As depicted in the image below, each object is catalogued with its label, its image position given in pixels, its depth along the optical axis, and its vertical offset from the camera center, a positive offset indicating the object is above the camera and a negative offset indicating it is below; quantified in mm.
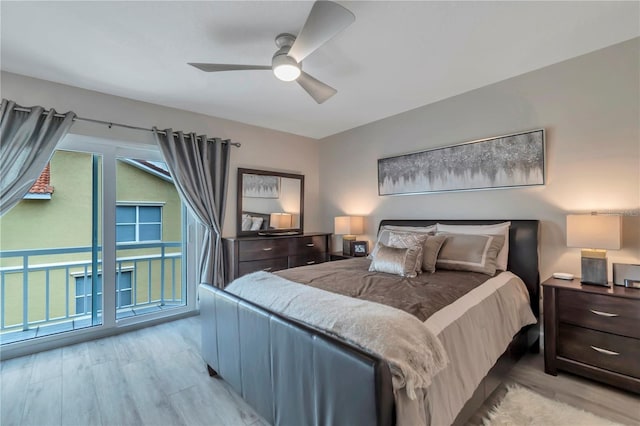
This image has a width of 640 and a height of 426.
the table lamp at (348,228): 3957 -183
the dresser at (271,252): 3523 -497
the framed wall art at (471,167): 2662 +516
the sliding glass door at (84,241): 2844 -281
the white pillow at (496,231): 2602 -157
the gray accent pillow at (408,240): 2637 -240
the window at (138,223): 3230 -97
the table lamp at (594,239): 2033 -181
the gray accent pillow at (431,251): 2574 -332
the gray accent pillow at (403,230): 3051 -171
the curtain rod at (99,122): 2529 +944
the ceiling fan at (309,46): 1540 +1057
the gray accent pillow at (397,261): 2396 -393
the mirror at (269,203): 3939 +173
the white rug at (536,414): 1678 -1202
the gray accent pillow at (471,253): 2475 -342
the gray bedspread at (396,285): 1695 -504
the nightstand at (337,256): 3871 -567
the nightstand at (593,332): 1912 -831
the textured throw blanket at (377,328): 1179 -545
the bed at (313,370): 1096 -765
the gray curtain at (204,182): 3301 +396
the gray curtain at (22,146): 2445 +604
